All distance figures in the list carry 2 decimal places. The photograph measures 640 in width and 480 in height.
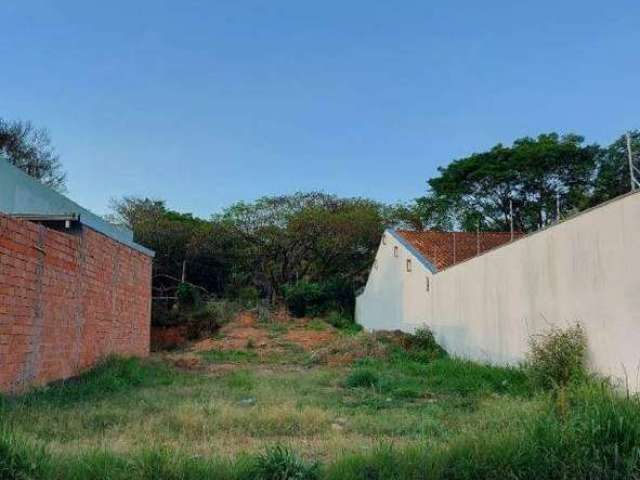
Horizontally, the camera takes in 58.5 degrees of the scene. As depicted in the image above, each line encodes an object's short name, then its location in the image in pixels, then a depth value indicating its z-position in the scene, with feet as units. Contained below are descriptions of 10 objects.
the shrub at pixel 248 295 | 83.97
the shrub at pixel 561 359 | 22.82
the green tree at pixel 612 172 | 59.88
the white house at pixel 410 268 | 52.85
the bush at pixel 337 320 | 80.07
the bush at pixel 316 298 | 82.53
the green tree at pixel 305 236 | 84.38
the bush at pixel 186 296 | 71.56
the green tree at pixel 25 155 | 77.61
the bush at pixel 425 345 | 44.70
